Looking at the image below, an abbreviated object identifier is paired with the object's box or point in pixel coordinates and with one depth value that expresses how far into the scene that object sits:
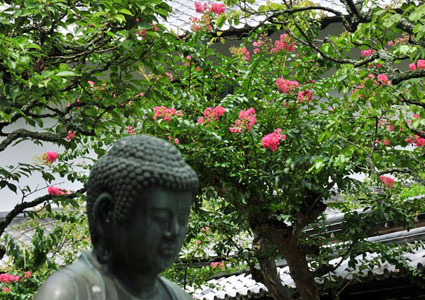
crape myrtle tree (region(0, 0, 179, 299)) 5.52
